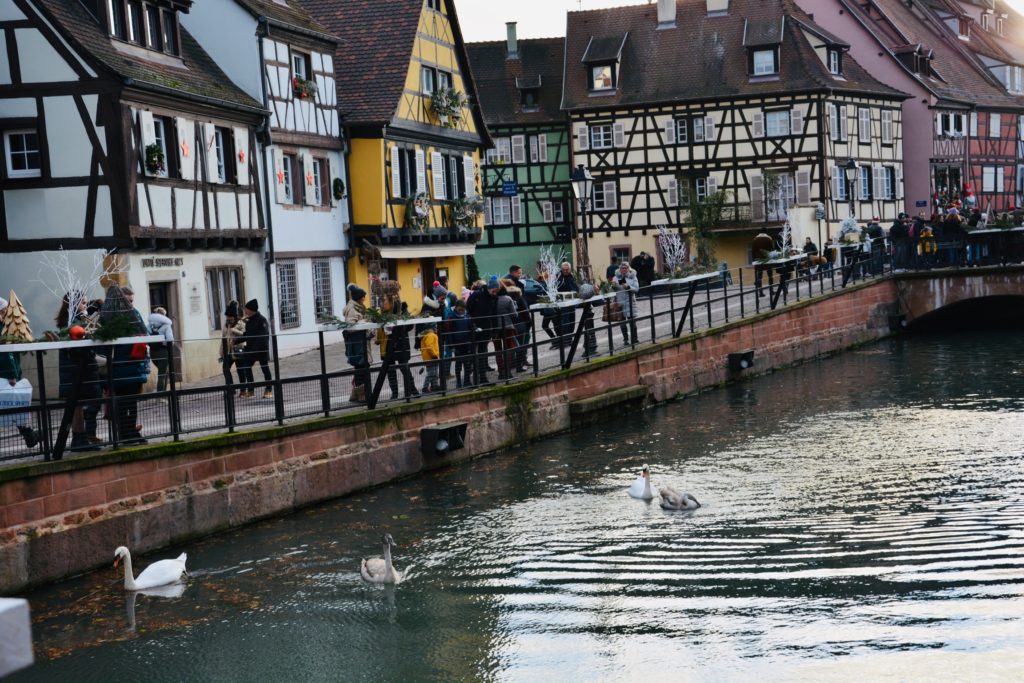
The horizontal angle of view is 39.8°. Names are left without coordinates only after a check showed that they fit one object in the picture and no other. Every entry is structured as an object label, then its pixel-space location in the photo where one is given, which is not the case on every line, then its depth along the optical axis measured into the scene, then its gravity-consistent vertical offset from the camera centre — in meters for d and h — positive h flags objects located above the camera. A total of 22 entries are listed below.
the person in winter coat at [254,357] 18.02 -1.23
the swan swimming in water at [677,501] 17.05 -3.18
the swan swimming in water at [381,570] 14.22 -3.18
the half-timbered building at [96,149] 24.09 +2.10
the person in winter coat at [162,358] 16.69 -1.07
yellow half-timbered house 34.94 +3.04
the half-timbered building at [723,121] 56.28 +4.56
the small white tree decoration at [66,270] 24.02 +0.01
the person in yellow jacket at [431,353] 21.48 -1.56
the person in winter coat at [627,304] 27.48 -1.28
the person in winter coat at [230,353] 17.72 -1.13
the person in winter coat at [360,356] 20.06 -1.43
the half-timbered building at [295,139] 30.02 +2.71
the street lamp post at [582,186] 35.44 +1.42
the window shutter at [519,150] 60.31 +4.09
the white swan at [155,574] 14.20 -3.10
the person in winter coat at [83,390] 15.48 -1.31
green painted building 60.00 +3.26
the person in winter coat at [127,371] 16.08 -1.17
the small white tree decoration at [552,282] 25.53 -0.73
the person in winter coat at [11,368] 15.41 -1.01
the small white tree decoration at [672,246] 54.59 -0.36
